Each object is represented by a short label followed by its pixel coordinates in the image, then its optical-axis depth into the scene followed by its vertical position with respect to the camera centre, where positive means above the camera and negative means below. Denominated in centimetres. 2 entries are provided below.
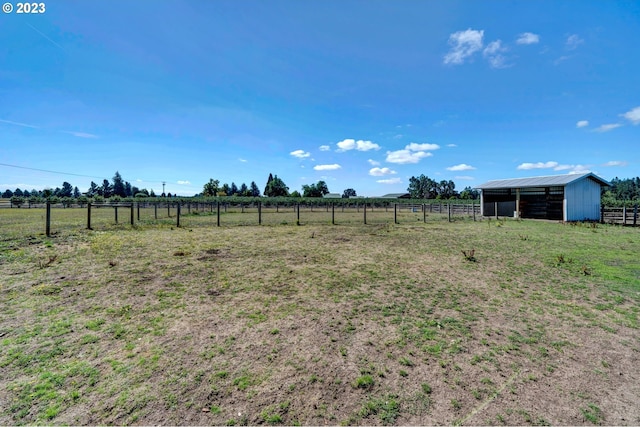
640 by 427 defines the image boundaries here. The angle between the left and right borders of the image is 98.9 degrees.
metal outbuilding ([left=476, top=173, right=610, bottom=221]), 2081 +110
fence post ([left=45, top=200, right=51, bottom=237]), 984 -39
